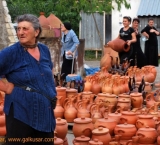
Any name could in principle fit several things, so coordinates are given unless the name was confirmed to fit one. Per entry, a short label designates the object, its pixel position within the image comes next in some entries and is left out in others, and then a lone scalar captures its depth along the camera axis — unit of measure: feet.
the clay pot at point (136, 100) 19.24
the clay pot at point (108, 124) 14.67
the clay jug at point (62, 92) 18.26
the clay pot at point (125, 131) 14.38
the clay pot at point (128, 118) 15.26
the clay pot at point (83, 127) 14.39
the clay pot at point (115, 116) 15.26
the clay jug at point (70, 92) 18.61
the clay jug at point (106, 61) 28.50
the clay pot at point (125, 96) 18.48
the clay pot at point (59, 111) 17.78
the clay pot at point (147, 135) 14.23
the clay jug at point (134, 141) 14.01
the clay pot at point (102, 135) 13.69
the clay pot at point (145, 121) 14.84
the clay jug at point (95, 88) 21.02
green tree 38.68
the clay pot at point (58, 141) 12.61
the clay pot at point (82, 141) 13.53
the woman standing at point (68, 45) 27.48
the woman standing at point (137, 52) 30.35
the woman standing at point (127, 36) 27.96
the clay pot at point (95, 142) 13.06
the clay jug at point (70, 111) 17.78
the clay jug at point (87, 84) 21.04
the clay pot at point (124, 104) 18.03
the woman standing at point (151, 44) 32.60
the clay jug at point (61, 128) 13.82
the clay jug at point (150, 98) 19.91
